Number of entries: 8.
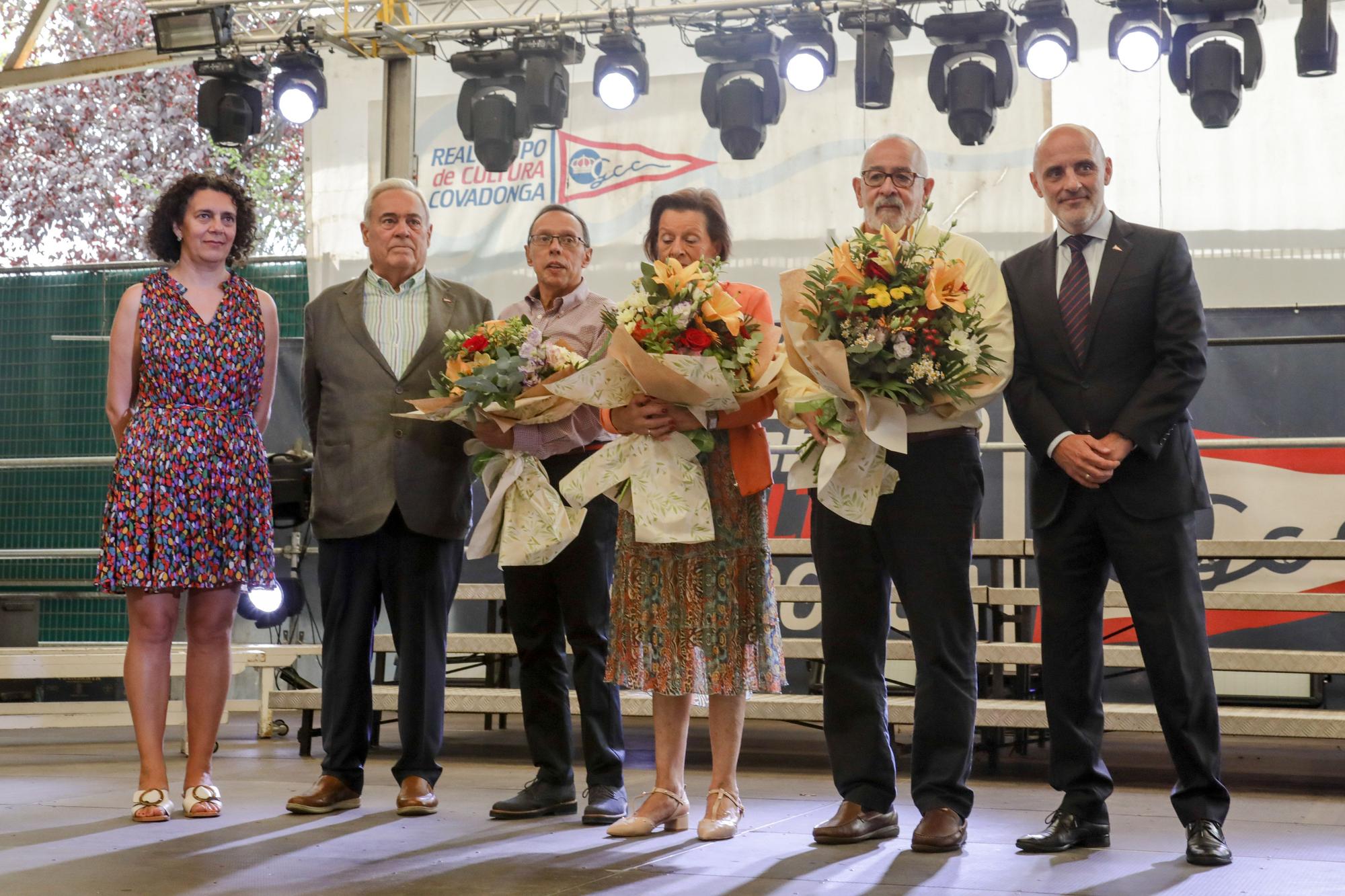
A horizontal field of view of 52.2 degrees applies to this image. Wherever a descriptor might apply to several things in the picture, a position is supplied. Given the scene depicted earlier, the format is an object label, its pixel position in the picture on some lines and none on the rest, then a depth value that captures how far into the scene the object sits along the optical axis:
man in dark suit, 3.04
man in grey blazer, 3.62
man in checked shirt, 3.61
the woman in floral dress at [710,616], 3.27
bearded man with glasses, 3.07
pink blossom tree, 12.05
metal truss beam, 5.67
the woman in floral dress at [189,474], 3.65
